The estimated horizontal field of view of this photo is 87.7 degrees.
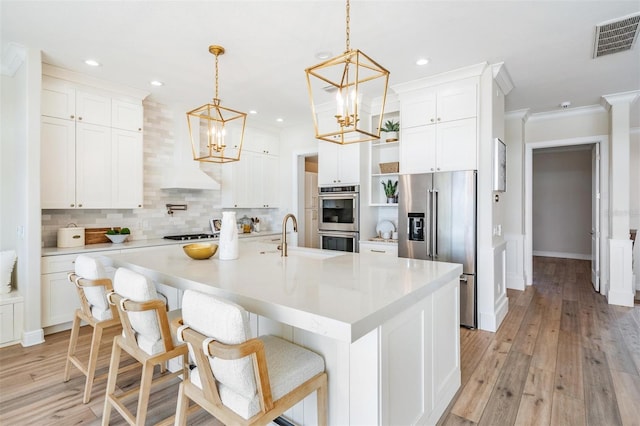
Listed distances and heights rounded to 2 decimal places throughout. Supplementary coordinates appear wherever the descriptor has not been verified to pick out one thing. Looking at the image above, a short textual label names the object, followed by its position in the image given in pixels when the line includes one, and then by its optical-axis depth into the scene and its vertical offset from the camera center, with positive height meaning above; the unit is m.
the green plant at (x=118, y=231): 4.03 -0.24
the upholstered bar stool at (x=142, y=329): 1.66 -0.62
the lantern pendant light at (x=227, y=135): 4.91 +1.20
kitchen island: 1.38 -0.45
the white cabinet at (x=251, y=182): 5.41 +0.51
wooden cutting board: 3.96 -0.29
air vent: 2.60 +1.48
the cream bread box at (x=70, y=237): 3.67 -0.28
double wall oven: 4.60 -0.08
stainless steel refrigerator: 3.53 -0.12
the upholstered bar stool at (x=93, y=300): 2.10 -0.58
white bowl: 4.00 -0.32
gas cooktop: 4.51 -0.35
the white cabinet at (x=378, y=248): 4.22 -0.47
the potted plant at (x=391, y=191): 4.63 +0.29
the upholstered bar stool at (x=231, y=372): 1.16 -0.62
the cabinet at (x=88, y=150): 3.47 +0.70
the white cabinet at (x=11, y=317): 3.07 -0.98
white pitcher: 2.46 -0.22
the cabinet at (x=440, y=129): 3.58 +0.94
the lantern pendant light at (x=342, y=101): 1.85 +1.48
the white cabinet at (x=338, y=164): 4.60 +0.68
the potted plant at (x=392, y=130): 4.42 +1.08
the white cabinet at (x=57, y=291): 3.27 -0.80
